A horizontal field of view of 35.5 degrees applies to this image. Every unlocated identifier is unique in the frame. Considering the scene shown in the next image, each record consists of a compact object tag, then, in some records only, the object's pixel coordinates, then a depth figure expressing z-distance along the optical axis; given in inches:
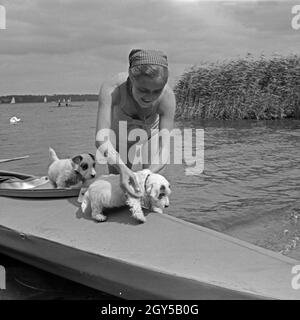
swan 1261.3
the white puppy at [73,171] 193.6
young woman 143.2
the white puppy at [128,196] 147.5
